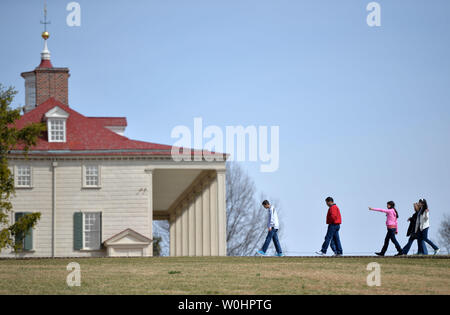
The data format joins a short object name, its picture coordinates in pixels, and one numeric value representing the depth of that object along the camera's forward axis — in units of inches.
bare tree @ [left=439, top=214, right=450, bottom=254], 2940.0
